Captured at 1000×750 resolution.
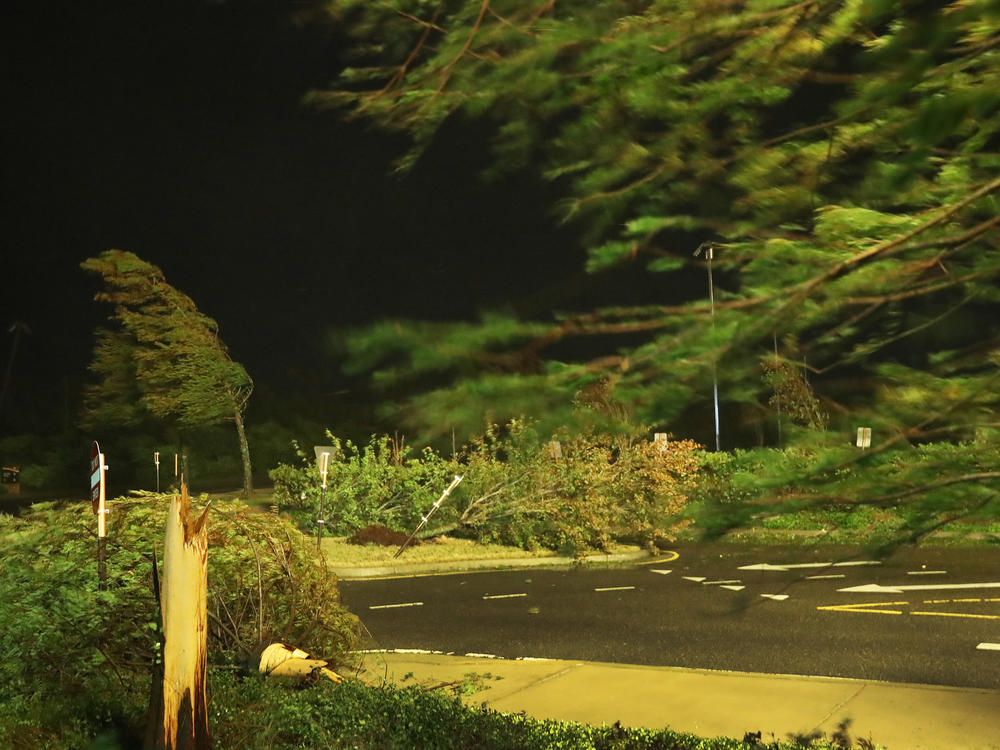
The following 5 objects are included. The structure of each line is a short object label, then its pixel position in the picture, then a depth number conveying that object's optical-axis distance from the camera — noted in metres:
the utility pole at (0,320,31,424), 41.97
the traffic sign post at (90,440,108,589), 6.79
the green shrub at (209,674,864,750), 5.27
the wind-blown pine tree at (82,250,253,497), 31.45
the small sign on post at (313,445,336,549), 15.58
